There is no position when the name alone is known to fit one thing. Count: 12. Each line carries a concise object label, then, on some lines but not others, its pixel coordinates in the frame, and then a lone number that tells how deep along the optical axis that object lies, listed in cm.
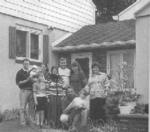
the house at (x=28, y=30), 1277
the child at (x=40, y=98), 970
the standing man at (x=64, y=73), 1001
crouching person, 865
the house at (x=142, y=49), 868
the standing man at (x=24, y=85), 983
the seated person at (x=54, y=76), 1017
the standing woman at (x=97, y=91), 946
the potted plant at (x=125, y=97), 827
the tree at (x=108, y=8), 2806
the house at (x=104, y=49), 1361
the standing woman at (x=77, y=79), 948
